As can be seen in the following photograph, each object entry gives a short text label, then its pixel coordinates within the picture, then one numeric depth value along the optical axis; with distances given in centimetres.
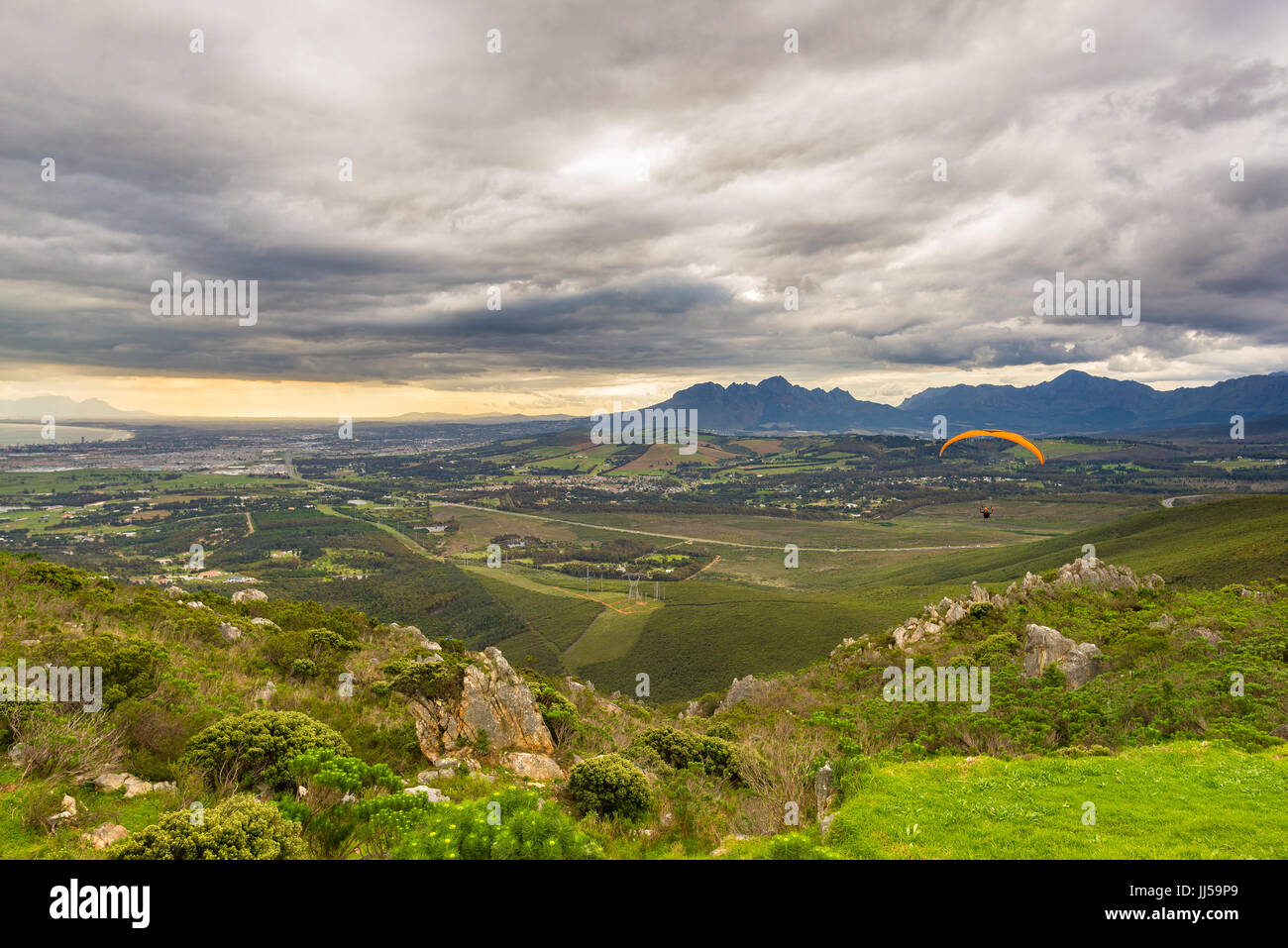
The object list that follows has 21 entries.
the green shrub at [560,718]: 2848
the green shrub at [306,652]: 3070
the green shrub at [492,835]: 1176
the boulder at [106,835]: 1180
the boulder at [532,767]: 2325
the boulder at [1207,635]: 3509
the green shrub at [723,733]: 3362
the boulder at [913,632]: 5378
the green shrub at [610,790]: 1858
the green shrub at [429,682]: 2586
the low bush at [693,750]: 2462
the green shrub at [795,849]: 1311
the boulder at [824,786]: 1950
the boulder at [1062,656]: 3559
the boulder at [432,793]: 1639
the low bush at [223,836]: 1011
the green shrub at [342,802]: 1359
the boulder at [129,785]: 1412
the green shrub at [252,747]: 1579
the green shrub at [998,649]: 4303
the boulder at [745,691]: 4836
